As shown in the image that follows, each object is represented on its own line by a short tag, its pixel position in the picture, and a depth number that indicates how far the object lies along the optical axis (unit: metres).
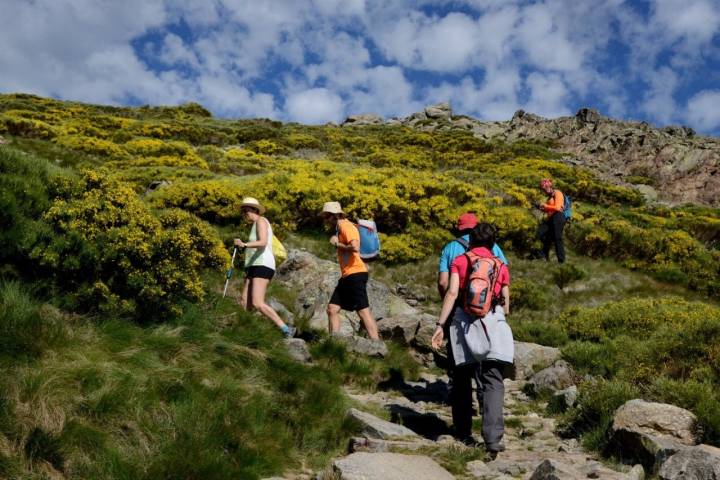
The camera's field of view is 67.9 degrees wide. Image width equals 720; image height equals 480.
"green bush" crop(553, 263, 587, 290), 12.09
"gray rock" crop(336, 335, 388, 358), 6.86
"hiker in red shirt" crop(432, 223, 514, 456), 4.24
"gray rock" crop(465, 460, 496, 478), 3.77
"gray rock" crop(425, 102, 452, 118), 68.19
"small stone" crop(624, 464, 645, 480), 3.35
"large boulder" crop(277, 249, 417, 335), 8.54
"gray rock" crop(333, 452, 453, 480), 3.29
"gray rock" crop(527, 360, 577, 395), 6.26
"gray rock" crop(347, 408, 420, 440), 4.30
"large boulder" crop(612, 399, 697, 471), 3.90
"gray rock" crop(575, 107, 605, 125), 47.61
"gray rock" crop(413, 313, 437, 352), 7.91
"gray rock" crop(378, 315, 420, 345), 8.08
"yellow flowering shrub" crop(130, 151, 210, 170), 19.31
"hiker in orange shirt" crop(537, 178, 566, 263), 11.94
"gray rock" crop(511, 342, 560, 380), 7.28
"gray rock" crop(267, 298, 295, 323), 7.37
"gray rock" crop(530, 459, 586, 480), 3.17
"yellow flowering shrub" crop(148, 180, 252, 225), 12.39
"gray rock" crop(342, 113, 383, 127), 66.00
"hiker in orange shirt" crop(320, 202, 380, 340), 7.01
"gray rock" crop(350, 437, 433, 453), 3.93
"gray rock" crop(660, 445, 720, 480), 3.06
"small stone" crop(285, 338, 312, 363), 5.74
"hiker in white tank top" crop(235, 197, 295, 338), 6.58
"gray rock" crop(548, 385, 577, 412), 5.54
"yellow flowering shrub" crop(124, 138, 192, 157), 22.02
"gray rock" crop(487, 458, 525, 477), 3.85
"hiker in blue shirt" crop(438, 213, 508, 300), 5.67
